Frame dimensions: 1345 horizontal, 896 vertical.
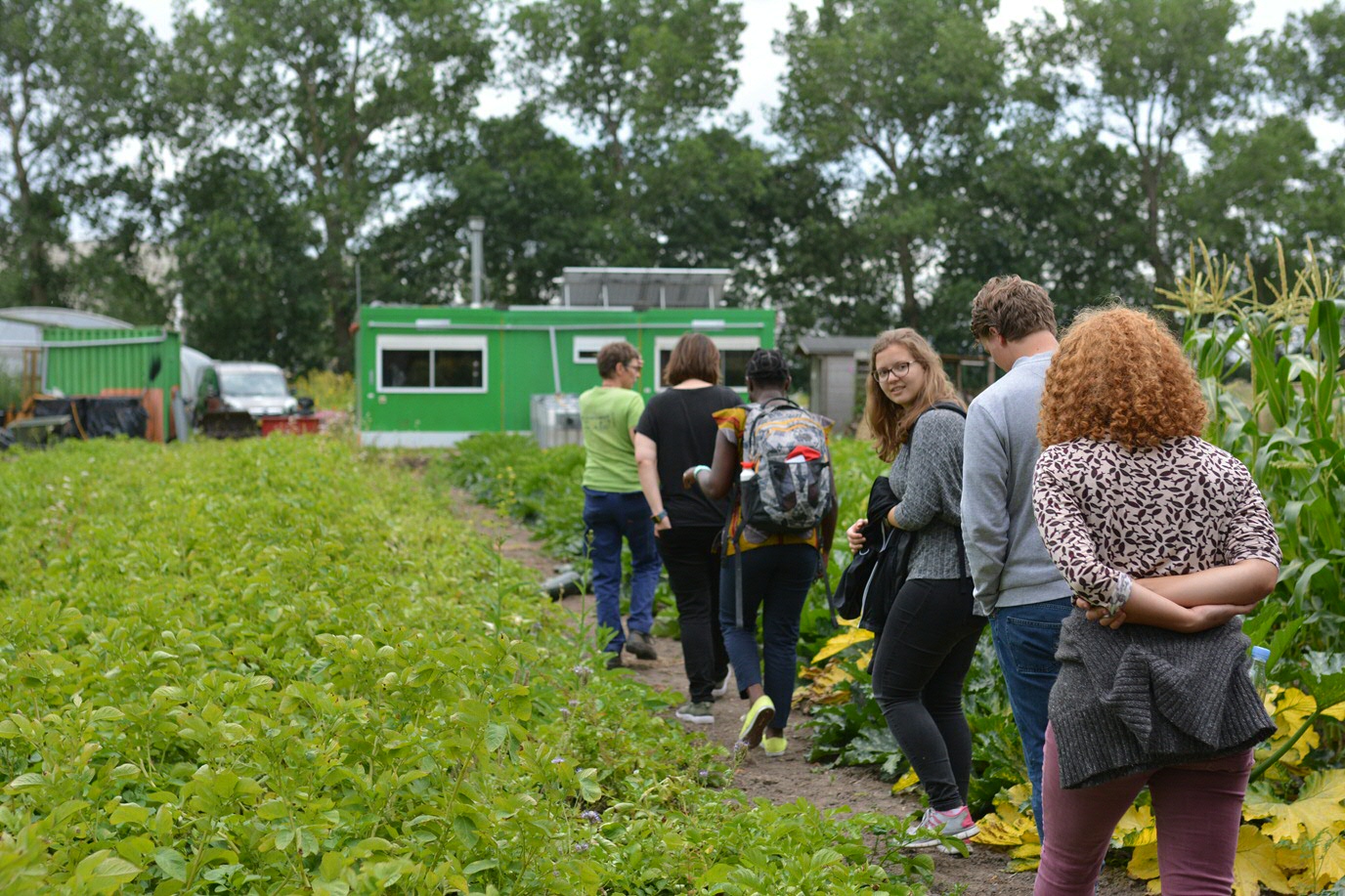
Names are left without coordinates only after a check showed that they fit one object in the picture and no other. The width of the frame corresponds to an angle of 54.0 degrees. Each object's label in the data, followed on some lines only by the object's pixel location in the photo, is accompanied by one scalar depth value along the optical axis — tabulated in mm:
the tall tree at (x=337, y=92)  45188
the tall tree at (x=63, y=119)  46531
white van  31883
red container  26467
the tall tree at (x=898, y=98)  46000
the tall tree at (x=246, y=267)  43469
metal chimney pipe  30748
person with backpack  5461
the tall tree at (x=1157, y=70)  42969
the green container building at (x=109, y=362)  25922
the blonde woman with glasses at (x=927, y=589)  4387
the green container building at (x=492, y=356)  26312
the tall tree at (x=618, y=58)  47375
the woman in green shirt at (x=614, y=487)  7320
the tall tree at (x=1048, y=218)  44938
